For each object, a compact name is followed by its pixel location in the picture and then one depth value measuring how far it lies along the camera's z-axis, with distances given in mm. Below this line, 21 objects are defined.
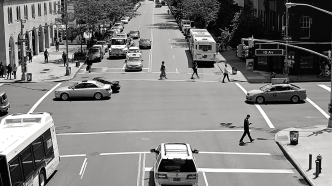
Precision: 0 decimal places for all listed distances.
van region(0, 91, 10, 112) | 34625
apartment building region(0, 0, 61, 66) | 55562
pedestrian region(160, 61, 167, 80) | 49253
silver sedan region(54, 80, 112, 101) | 39969
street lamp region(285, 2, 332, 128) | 31508
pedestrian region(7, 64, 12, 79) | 50547
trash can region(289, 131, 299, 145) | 27625
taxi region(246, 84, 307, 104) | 38469
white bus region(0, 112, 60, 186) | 17562
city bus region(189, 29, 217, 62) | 57406
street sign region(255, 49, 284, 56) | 50781
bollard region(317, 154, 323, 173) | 22955
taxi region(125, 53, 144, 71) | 54816
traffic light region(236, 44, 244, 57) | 38700
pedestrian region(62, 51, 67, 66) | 58675
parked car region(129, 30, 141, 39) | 83119
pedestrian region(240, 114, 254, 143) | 28281
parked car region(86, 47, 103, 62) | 60500
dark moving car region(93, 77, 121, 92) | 42531
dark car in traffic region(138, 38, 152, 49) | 71625
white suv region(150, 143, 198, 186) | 19516
